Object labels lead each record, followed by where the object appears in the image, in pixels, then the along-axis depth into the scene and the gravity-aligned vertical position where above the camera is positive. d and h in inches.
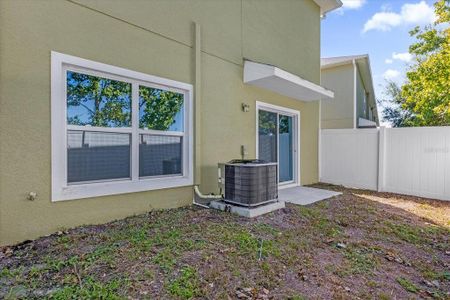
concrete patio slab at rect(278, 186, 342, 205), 257.4 -49.9
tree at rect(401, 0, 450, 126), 383.9 +117.5
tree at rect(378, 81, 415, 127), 882.1 +145.4
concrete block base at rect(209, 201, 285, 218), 186.7 -44.6
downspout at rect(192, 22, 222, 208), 213.3 +22.5
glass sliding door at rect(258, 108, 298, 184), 294.4 +8.9
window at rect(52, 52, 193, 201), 148.0 +11.3
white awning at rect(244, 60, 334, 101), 246.7 +66.4
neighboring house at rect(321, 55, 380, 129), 485.7 +112.3
